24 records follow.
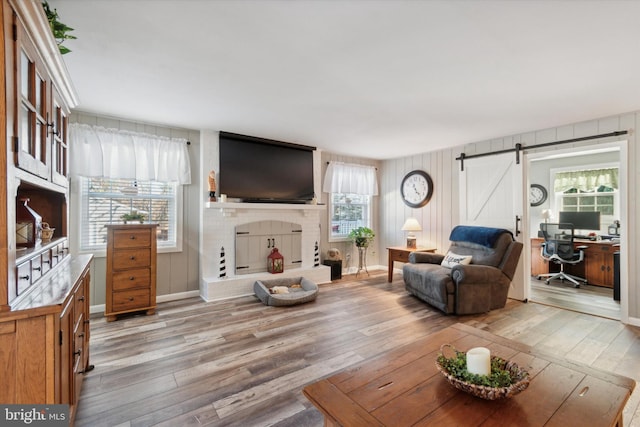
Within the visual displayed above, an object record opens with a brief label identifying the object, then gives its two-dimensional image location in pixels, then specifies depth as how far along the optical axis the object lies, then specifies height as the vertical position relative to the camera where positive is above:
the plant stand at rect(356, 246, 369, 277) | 5.68 -0.87
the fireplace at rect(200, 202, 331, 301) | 4.14 -0.41
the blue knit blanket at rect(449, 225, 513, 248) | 3.97 -0.28
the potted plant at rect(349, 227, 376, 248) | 5.47 -0.37
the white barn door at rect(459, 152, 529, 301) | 4.18 +0.30
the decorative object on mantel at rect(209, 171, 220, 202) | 4.06 +0.42
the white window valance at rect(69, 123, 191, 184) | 3.39 +0.80
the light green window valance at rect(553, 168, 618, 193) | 5.35 +0.68
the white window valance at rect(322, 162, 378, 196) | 5.54 +0.75
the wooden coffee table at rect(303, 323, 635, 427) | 1.11 -0.79
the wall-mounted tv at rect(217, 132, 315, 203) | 4.28 +0.75
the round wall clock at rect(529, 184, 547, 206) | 6.12 +0.44
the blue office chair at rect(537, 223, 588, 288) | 4.86 -0.60
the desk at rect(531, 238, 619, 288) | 4.76 -0.85
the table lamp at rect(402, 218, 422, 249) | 5.20 -0.22
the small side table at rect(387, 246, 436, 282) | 4.92 -0.66
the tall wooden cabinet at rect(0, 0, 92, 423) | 1.06 -0.19
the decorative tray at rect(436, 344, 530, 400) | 1.17 -0.70
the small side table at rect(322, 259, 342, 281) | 5.26 -0.95
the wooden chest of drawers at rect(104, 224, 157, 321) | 3.24 -0.60
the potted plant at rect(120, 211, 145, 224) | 3.44 +0.00
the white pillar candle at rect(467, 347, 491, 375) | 1.25 -0.65
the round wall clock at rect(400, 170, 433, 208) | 5.38 +0.53
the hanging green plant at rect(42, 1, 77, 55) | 1.58 +1.08
